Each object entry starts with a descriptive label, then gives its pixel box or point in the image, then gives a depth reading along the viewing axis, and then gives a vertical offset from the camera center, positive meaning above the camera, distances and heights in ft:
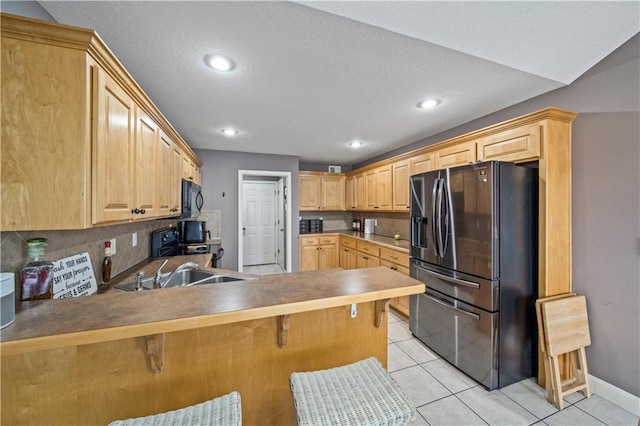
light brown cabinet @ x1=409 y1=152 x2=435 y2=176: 10.40 +2.20
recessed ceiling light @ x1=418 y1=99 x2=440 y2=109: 7.91 +3.57
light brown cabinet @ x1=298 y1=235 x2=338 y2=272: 16.55 -2.60
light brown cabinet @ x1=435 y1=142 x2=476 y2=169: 8.56 +2.14
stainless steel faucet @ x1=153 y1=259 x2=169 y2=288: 6.18 -1.68
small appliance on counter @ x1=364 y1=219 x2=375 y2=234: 16.75 -0.77
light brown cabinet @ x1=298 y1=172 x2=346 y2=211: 17.43 +1.62
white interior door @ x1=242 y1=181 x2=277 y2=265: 20.54 -0.77
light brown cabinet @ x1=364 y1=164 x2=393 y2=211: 13.38 +1.46
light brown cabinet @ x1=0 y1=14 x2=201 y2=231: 3.18 +1.19
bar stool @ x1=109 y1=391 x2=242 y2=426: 2.76 -2.31
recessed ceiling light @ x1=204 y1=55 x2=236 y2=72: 5.57 +3.48
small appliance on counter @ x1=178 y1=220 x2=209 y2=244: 11.89 -0.87
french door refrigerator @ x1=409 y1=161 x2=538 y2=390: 6.53 -1.54
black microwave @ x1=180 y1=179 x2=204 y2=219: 9.45 +0.61
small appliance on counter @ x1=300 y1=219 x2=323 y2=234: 17.63 -0.87
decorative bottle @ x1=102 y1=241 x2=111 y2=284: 5.85 -1.20
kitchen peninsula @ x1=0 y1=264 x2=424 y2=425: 2.90 -1.90
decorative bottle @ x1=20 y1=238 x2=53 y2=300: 3.53 -0.88
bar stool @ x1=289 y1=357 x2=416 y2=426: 2.96 -2.35
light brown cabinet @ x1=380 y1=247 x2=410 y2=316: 10.58 -2.24
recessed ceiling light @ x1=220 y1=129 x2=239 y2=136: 10.93 +3.66
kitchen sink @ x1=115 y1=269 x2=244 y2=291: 5.93 -1.76
